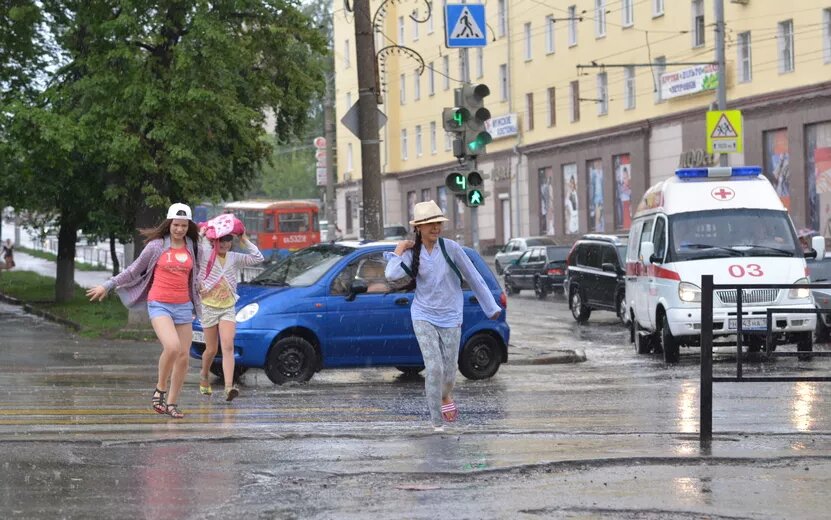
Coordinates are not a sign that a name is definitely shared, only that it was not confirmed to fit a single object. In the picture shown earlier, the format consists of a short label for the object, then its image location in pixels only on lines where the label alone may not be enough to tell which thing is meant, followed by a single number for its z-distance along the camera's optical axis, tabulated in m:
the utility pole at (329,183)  50.22
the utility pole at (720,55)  33.88
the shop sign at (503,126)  67.25
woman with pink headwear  13.72
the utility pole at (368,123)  21.22
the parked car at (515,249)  54.66
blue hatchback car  16.33
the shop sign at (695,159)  49.56
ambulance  19.69
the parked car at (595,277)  30.70
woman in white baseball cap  12.29
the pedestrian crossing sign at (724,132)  30.90
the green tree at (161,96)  27.30
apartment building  45.59
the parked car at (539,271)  42.50
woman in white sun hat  10.84
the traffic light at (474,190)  20.38
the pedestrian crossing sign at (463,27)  21.44
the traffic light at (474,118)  20.14
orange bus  66.56
